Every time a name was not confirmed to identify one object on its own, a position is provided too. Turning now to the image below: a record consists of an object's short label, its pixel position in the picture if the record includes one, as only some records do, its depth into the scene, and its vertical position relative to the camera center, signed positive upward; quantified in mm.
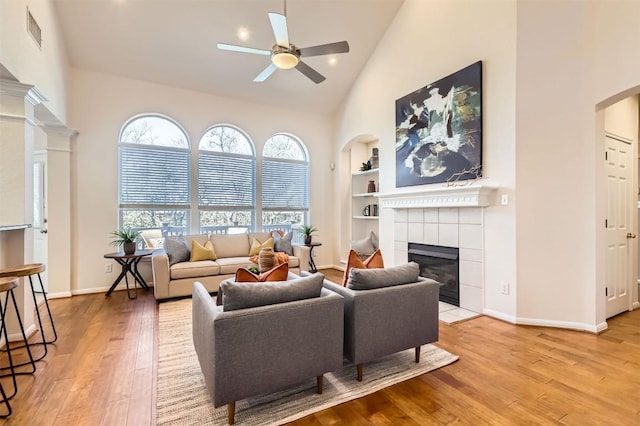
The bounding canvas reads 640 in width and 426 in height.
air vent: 3096 +1963
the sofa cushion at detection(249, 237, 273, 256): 5203 -540
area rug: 1887 -1248
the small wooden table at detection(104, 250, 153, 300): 4410 -743
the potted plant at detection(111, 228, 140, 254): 4449 -381
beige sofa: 4266 -777
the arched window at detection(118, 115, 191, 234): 5031 +683
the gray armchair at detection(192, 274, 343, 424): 1738 -809
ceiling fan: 3207 +1802
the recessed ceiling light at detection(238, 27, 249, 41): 4531 +2720
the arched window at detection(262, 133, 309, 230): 6234 +664
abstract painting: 3787 +1130
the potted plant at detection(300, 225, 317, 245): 5980 -375
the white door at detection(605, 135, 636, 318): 3537 -158
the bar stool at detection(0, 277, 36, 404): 2031 -1176
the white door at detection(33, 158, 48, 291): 5062 +205
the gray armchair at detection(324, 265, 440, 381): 2191 -798
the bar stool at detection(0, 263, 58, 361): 2371 -449
